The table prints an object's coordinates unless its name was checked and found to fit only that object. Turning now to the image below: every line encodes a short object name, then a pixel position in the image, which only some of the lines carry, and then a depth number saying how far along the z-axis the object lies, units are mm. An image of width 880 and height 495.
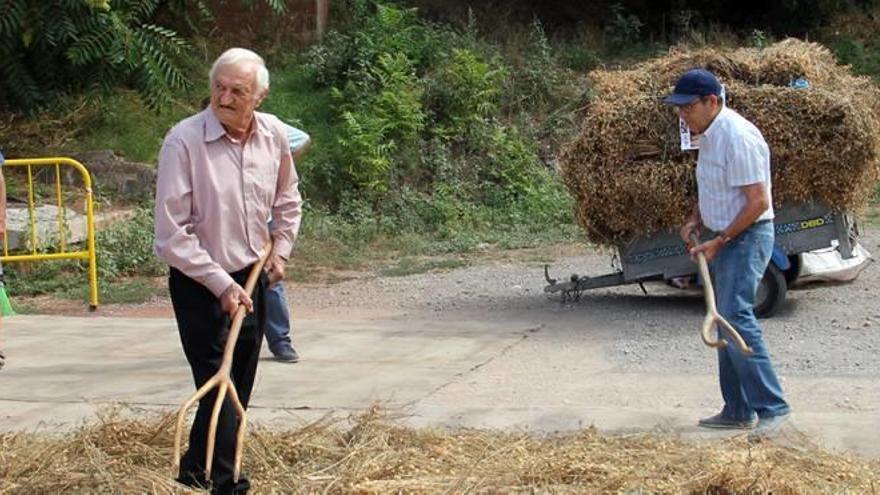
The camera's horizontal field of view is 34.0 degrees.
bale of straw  10328
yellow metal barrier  12047
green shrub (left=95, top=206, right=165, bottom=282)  13906
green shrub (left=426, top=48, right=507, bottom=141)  18625
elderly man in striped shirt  6891
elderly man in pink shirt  5320
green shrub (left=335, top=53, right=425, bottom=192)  17281
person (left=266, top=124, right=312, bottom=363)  9164
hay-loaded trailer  10586
